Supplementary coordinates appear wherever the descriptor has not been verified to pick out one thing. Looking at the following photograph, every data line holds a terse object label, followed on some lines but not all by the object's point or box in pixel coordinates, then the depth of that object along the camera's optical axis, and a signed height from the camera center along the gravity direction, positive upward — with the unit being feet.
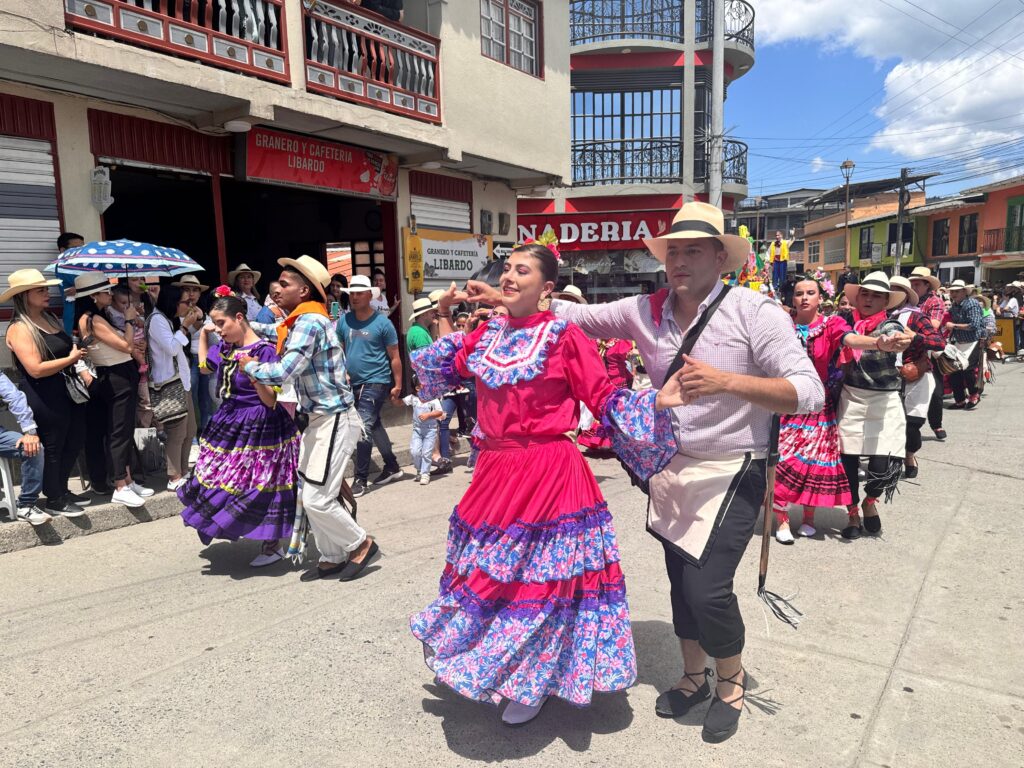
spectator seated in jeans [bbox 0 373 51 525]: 16.34 -3.68
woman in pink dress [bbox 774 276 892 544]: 16.46 -3.98
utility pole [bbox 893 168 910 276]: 105.35 +8.83
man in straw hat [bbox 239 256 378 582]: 13.70 -2.44
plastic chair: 16.81 -4.65
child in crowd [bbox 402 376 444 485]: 23.43 -5.25
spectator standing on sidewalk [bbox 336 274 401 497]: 21.93 -2.36
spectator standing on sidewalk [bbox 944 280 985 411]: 35.14 -3.33
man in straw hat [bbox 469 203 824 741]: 8.68 -1.96
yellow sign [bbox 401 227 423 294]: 36.78 +0.93
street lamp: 132.77 +18.58
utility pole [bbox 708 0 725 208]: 59.67 +13.84
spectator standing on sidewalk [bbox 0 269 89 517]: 17.17 -2.12
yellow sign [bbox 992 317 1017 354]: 59.47 -5.68
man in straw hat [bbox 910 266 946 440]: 24.66 -1.33
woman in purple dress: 14.61 -3.63
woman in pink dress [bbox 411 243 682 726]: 8.85 -3.24
